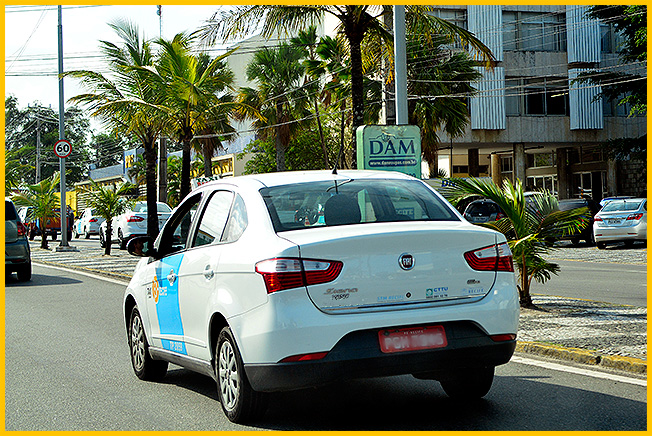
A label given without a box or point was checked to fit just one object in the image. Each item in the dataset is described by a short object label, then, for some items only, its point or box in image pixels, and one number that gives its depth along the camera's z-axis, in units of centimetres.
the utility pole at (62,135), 3095
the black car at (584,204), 2661
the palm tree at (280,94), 4188
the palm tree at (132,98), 2336
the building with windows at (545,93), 4291
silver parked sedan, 2542
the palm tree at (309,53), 3866
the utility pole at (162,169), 3772
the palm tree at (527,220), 1039
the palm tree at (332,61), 2110
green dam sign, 1205
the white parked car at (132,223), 2833
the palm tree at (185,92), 2153
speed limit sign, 3050
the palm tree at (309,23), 1437
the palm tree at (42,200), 3148
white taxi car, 502
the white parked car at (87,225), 4588
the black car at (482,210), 2748
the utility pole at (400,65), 1284
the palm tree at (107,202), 2619
